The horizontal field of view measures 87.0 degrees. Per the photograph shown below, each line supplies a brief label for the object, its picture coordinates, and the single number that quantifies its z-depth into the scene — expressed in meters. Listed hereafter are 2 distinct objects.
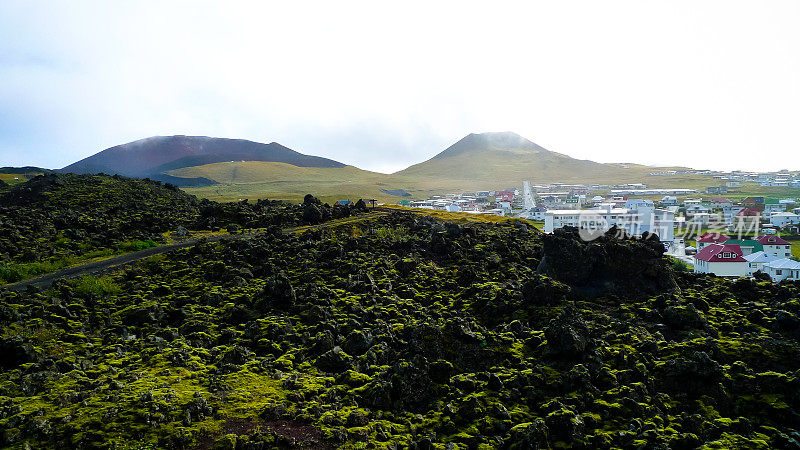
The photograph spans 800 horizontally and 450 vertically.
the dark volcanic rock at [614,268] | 17.52
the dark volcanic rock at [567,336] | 11.63
